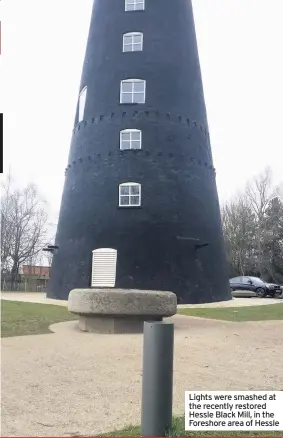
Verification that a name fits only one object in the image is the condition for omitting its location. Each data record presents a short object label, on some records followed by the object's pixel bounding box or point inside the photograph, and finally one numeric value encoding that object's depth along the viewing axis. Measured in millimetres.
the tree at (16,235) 48438
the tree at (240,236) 52919
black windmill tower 21656
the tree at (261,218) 51562
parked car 31578
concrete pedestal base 10117
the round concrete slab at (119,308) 9828
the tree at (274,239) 51375
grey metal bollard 3801
